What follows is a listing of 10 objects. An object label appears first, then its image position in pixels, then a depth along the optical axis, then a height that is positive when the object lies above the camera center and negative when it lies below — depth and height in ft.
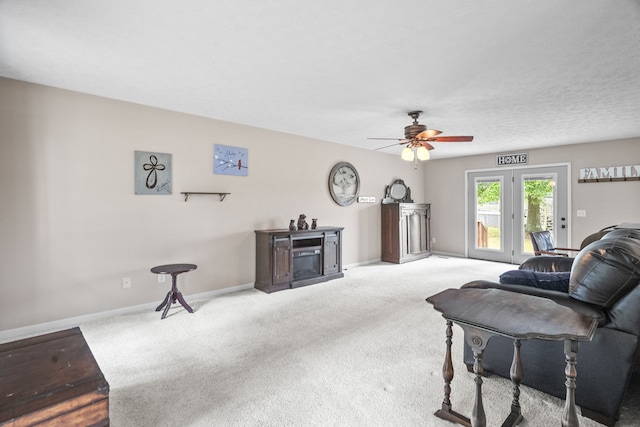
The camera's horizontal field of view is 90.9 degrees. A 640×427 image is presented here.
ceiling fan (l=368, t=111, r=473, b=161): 12.19 +2.86
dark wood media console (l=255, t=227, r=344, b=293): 14.82 -2.30
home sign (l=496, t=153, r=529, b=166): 20.97 +3.53
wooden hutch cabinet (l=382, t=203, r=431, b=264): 21.70 -1.45
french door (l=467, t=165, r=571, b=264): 19.75 +0.10
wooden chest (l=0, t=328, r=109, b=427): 3.84 -2.31
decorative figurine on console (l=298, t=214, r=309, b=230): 16.57 -0.54
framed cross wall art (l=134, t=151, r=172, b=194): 12.21 +1.59
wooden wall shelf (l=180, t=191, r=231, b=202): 13.36 +0.82
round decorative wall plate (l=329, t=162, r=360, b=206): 19.52 +1.82
